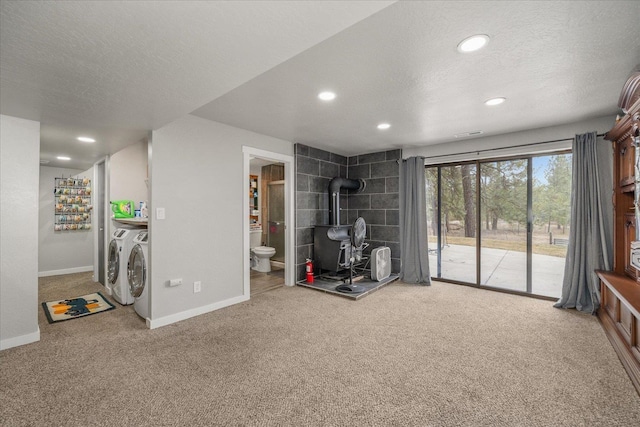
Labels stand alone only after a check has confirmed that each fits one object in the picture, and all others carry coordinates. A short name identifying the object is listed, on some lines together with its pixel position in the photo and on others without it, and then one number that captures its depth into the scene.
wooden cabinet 2.09
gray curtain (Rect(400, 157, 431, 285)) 4.48
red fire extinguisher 4.45
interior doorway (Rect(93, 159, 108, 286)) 4.42
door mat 3.15
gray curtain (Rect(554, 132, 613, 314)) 3.10
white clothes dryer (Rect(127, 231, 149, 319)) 2.99
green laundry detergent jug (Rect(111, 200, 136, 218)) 3.93
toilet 5.29
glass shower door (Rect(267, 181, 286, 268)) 5.87
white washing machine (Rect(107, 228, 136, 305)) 3.50
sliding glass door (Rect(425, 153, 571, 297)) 3.72
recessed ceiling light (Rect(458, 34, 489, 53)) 1.68
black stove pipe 4.74
